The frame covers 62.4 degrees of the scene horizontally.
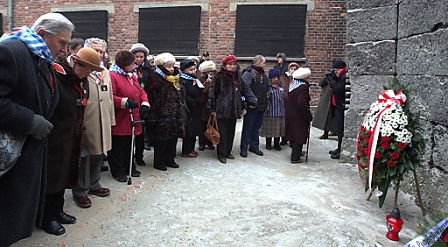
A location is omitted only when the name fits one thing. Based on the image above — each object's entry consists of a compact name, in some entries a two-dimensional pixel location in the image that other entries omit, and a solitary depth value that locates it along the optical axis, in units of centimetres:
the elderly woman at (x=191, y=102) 568
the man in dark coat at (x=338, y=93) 643
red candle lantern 340
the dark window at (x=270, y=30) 1012
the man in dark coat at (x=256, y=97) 639
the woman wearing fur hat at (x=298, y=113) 607
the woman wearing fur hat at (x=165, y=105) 506
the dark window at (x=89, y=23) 1138
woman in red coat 448
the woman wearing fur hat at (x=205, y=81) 609
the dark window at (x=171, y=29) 1072
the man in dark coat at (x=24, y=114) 222
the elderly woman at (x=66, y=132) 319
